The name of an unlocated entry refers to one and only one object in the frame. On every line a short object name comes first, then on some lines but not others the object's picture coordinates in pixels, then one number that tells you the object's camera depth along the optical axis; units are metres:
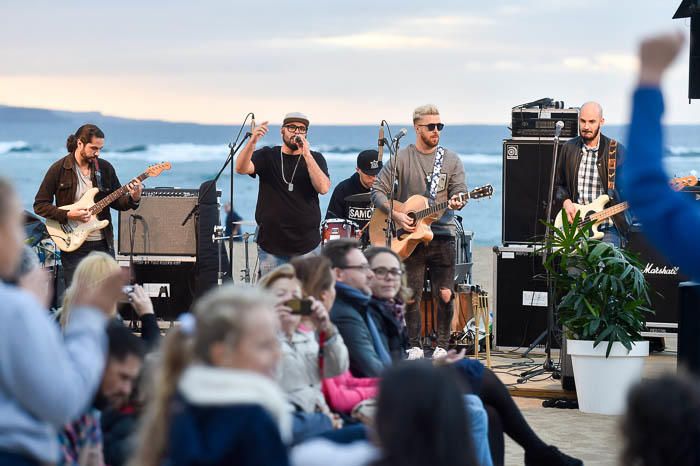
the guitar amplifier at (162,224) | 21.96
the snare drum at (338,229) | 19.17
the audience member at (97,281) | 8.21
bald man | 16.08
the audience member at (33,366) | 5.12
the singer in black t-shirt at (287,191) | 16.76
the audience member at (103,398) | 6.69
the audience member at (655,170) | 4.14
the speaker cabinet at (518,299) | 19.10
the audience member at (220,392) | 4.89
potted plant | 14.13
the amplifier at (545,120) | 18.61
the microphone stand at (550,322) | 16.28
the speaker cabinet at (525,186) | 18.76
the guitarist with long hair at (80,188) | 18.11
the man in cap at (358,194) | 20.22
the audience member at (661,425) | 4.82
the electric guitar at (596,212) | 15.79
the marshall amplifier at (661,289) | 19.12
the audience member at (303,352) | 8.35
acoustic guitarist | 16.65
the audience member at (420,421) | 4.58
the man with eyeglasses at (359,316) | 9.72
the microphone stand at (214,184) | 17.66
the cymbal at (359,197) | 19.90
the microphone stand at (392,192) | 16.48
